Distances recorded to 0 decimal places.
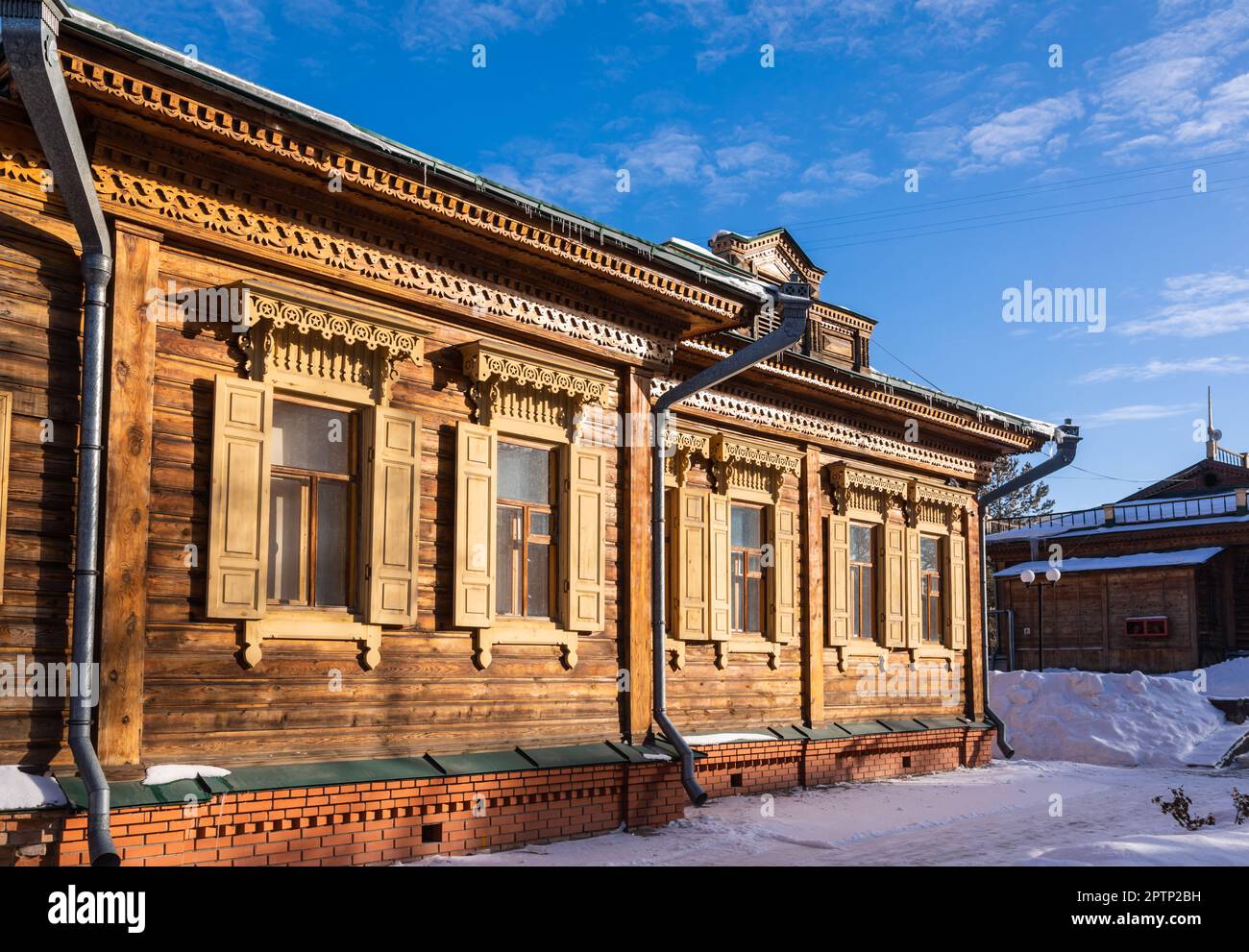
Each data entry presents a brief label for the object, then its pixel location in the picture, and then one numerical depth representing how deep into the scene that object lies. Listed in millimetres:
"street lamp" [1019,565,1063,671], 21484
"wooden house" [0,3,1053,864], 6848
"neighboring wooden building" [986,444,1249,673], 28859
